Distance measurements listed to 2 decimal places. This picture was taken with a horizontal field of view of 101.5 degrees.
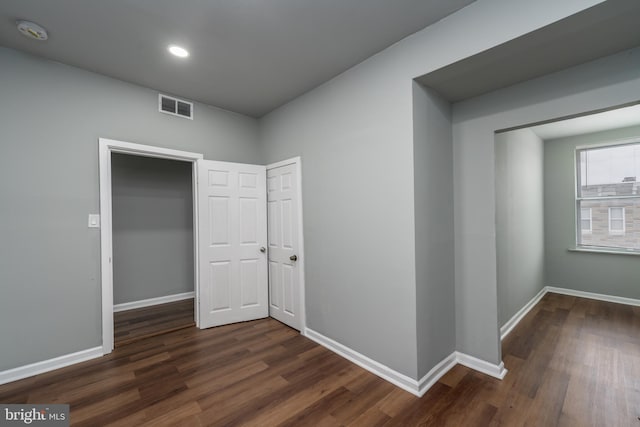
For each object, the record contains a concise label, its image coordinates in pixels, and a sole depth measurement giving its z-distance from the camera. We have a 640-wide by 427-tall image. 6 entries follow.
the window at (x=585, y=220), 4.43
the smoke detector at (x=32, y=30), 1.98
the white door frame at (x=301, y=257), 3.16
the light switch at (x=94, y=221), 2.64
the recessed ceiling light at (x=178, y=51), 2.29
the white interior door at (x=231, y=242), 3.33
